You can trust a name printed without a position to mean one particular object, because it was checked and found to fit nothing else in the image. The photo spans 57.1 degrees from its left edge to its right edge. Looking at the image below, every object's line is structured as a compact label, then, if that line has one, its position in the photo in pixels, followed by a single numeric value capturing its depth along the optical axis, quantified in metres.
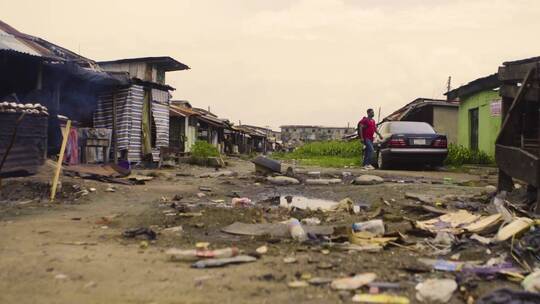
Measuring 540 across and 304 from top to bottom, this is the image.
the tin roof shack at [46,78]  11.10
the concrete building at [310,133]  93.06
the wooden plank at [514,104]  5.16
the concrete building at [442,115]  24.67
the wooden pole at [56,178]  7.44
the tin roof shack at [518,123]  5.14
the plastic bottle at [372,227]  4.59
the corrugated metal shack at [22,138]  7.46
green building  16.14
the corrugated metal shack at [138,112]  16.06
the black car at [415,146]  13.30
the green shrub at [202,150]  20.62
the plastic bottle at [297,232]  4.35
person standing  13.97
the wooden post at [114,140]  15.42
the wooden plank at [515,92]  5.12
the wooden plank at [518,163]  4.77
